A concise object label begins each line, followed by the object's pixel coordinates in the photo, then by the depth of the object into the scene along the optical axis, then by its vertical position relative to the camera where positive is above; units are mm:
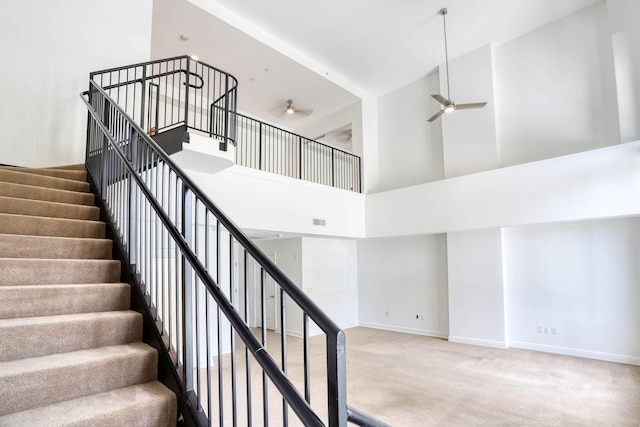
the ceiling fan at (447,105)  6262 +2475
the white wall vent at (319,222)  8030 +553
